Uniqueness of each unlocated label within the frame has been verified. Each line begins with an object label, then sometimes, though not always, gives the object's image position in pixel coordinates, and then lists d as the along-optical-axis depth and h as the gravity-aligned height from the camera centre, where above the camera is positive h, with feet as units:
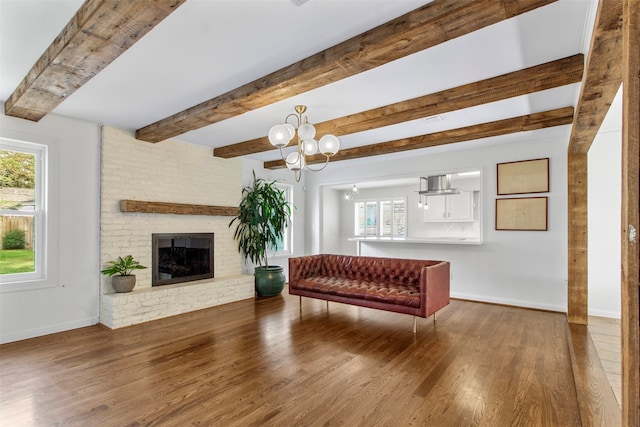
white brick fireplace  14.20 -0.29
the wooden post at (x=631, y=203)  3.34 +0.10
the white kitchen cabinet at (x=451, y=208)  25.96 +0.43
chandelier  10.10 +2.32
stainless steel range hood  21.29 +1.74
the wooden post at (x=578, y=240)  13.24 -1.07
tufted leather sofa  12.69 -3.15
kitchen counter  17.77 -1.60
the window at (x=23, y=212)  12.10 +0.05
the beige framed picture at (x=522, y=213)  15.90 +0.01
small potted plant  13.87 -2.52
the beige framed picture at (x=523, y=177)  15.89 +1.79
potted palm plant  18.86 -0.86
